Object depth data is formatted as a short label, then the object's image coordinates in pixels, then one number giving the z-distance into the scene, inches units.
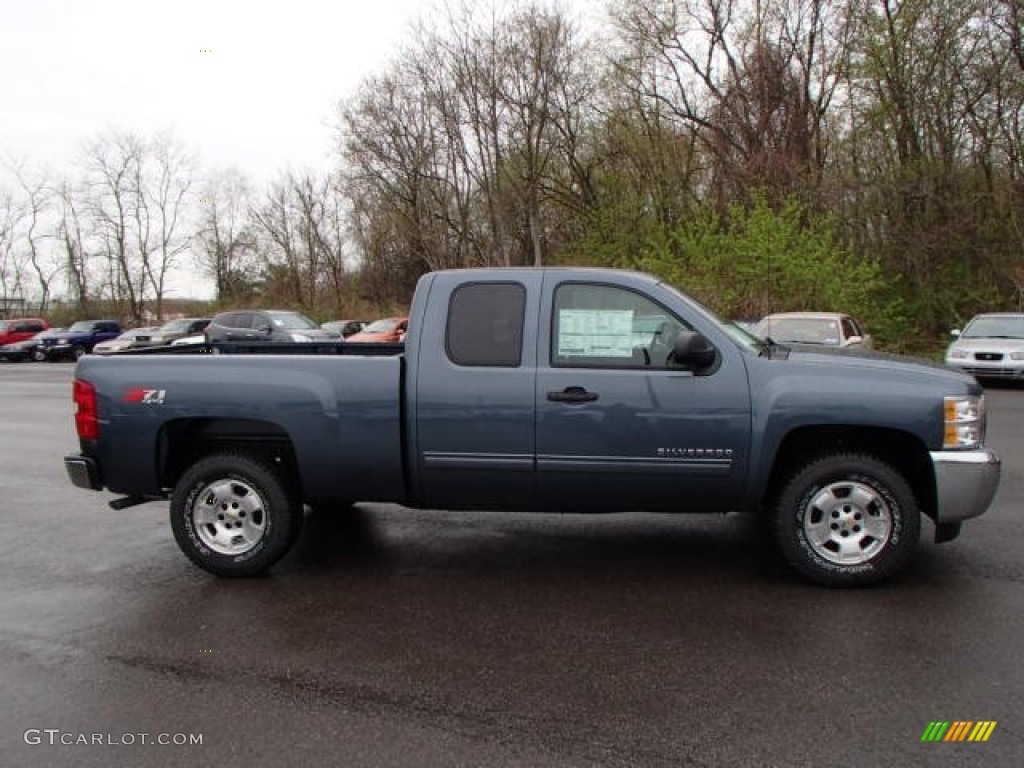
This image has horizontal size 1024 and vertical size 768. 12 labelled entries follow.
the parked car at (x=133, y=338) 1188.4
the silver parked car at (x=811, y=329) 505.4
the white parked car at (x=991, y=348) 569.0
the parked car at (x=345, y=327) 1193.2
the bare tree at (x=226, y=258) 2319.1
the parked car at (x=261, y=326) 978.7
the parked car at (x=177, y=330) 1181.1
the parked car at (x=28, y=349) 1333.7
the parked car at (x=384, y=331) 941.8
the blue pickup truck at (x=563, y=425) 168.1
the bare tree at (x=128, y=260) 2135.8
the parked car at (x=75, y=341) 1330.0
